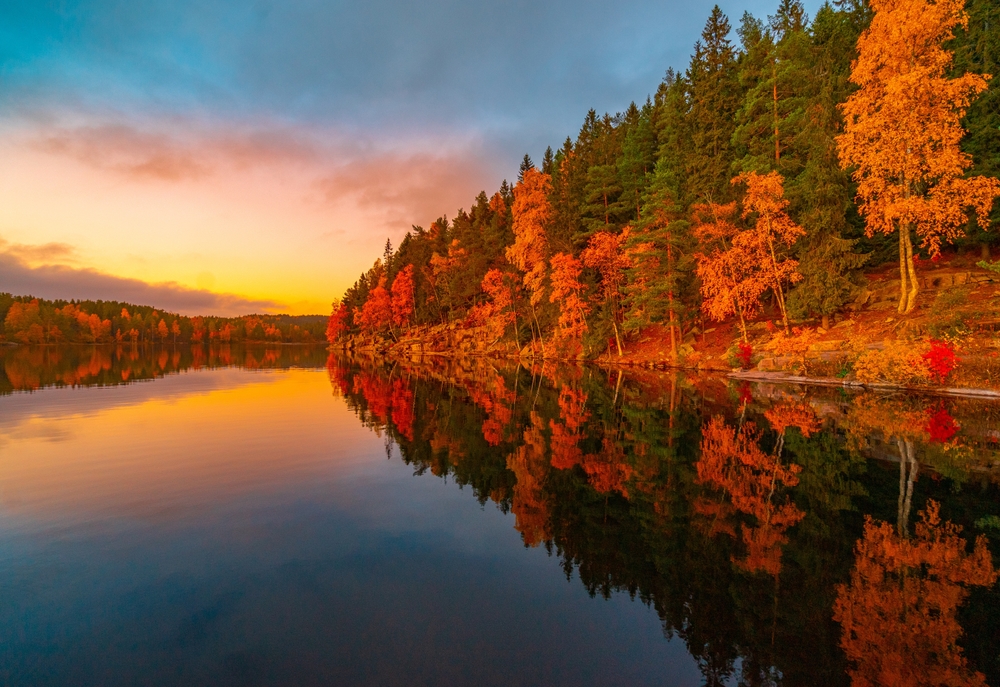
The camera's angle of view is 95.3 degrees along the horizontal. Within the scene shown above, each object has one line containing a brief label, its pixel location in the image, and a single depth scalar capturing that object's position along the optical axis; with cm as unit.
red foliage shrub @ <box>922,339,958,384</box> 2078
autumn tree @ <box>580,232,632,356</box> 4216
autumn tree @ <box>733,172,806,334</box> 2906
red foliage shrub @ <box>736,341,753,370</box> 3197
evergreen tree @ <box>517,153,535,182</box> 8569
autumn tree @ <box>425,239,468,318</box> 7575
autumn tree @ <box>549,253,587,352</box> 4294
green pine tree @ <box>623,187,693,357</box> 3472
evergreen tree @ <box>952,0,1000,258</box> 2898
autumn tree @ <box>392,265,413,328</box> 8600
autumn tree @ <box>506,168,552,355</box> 4622
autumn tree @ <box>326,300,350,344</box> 11969
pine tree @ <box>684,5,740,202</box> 3822
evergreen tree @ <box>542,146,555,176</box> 7699
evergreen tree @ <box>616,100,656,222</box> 4525
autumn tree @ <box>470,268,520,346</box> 5725
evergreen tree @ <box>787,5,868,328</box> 2888
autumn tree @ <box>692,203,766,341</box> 3159
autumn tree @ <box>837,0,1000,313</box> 2189
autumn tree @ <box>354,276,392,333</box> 9106
